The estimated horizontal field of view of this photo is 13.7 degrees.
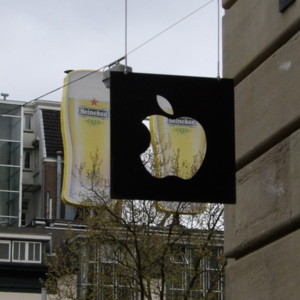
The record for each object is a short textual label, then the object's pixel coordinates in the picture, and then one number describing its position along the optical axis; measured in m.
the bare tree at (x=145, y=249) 33.06
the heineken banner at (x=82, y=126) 49.75
